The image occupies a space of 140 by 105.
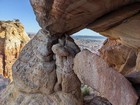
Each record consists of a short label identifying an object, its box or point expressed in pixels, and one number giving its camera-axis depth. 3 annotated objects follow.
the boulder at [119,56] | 4.91
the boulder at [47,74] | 3.01
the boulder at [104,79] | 2.13
